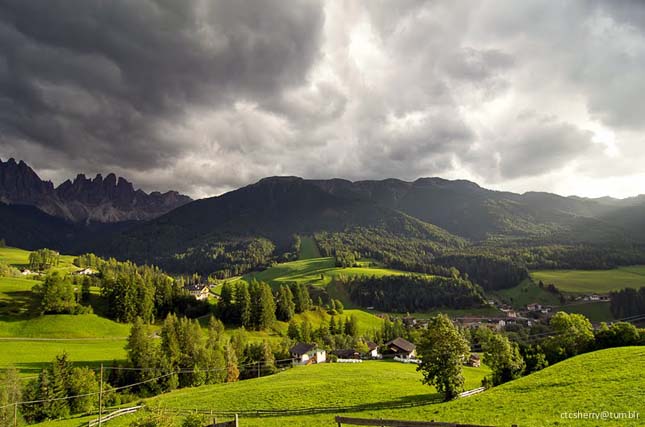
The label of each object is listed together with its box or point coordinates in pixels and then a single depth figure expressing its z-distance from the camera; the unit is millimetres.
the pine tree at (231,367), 79950
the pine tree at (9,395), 47656
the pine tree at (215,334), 84488
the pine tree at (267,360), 87688
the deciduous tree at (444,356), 41469
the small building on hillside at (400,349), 118338
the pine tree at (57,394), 54094
